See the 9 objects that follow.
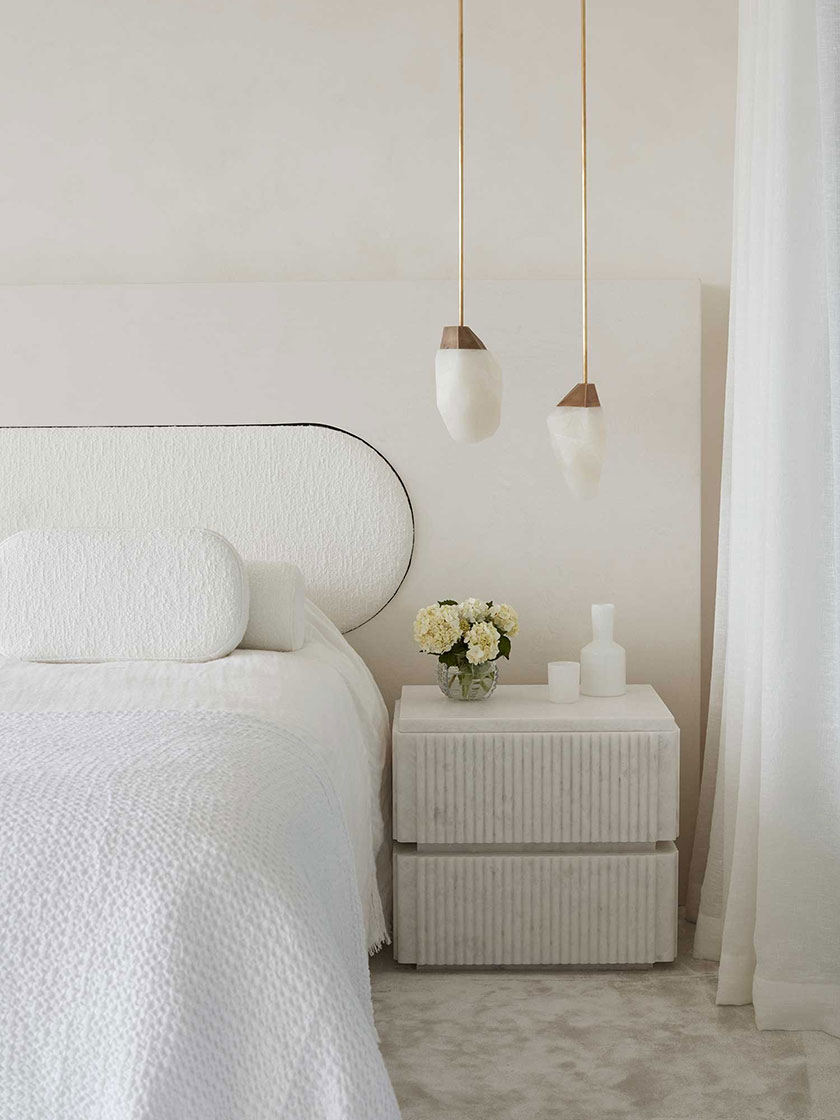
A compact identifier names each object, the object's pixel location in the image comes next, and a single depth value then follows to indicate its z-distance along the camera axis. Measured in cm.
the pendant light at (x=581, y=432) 217
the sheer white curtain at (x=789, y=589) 186
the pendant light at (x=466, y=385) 195
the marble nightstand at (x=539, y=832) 225
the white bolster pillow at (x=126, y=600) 215
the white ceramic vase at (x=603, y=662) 246
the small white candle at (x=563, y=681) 238
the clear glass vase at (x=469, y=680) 238
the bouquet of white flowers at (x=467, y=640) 235
